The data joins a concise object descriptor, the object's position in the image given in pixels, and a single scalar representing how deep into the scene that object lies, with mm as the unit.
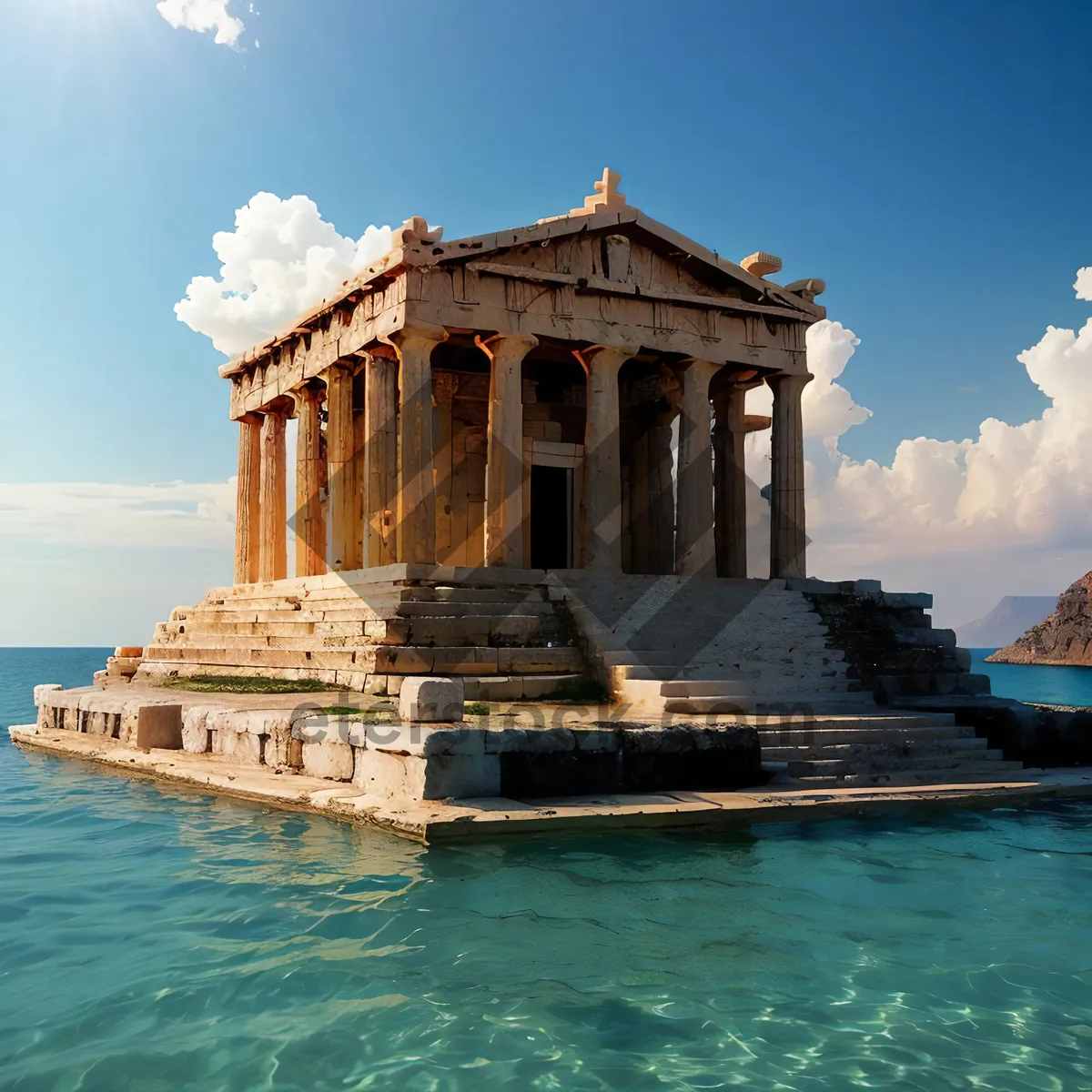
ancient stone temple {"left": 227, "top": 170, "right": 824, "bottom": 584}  19547
